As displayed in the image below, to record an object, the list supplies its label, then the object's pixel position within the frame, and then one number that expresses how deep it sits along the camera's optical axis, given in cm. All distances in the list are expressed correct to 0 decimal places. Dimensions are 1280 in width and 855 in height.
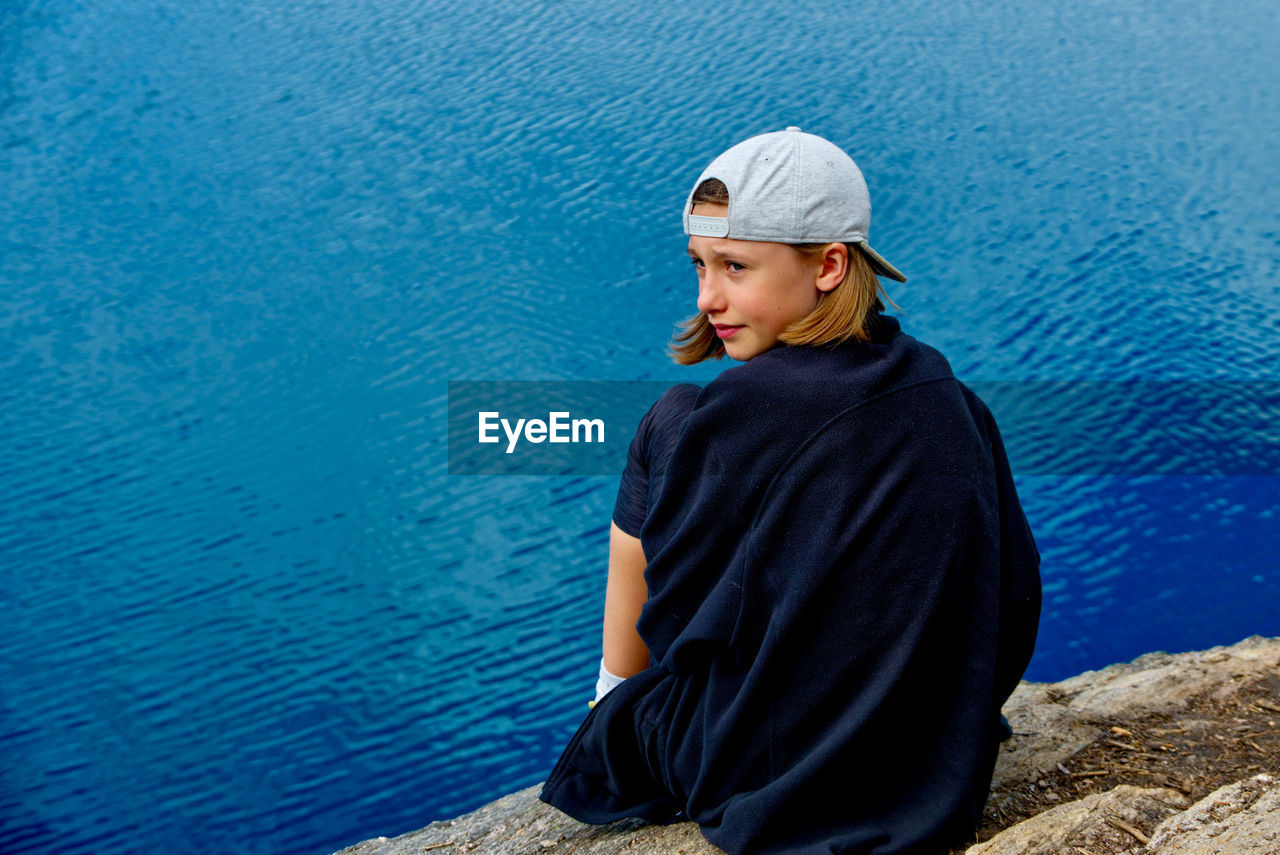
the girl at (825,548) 126
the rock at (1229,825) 118
